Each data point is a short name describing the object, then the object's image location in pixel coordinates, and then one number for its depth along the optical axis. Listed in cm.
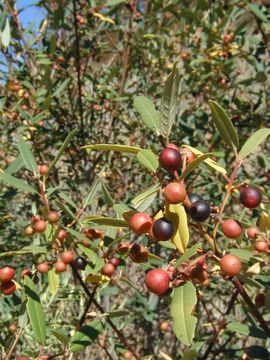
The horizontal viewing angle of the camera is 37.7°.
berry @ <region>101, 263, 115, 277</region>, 24
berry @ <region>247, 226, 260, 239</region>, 22
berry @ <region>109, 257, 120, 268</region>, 24
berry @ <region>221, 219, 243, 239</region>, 16
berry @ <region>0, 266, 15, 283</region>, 21
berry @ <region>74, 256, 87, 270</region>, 25
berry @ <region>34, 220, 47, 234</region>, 23
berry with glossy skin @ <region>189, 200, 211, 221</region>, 15
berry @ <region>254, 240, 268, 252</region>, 21
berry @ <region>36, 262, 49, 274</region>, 24
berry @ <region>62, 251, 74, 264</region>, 24
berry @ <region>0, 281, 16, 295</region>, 21
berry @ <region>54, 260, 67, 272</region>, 24
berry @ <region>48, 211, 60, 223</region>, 23
